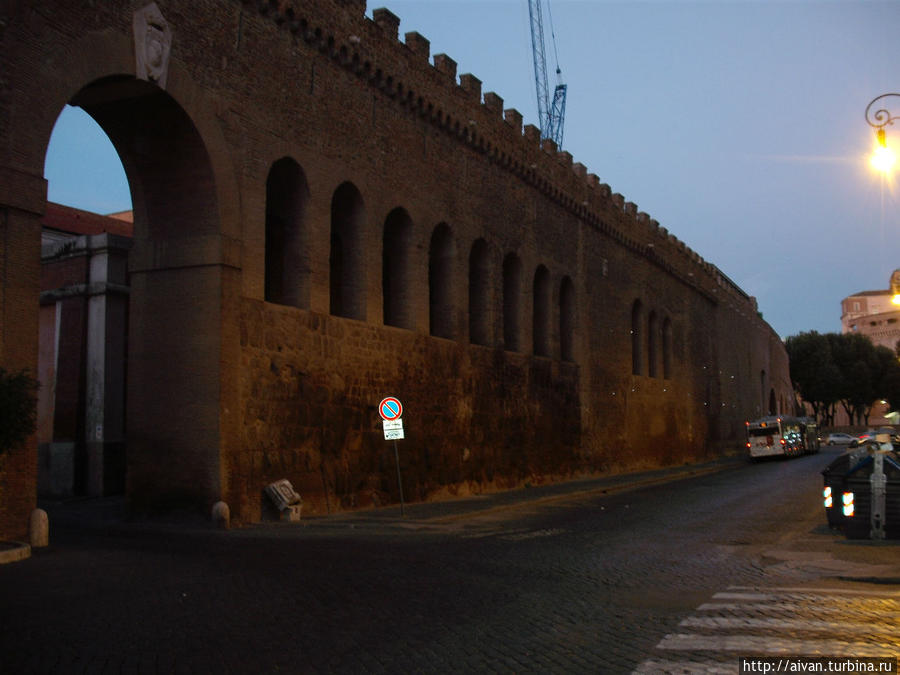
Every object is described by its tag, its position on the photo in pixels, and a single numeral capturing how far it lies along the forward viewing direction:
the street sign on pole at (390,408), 16.70
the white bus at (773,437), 48.09
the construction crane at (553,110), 74.69
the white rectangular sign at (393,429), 16.66
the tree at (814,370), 91.94
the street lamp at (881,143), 13.51
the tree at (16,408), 9.96
